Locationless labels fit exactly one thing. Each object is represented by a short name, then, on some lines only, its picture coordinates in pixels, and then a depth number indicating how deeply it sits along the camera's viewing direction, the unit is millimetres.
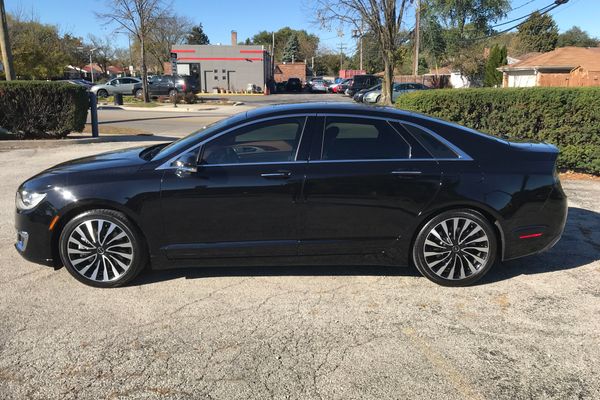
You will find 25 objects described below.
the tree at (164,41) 64419
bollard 13273
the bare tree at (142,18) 27922
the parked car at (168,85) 34969
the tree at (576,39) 82050
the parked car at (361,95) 30103
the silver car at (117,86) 37462
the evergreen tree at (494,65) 37688
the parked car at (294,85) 54000
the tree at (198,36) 97275
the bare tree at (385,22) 18375
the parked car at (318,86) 54812
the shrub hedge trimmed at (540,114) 8273
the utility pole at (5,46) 14683
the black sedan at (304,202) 4008
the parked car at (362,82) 41750
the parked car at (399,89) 27828
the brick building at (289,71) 69312
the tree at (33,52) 41031
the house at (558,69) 25534
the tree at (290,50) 93938
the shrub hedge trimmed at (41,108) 11875
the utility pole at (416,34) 24709
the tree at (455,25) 53344
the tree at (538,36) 68250
